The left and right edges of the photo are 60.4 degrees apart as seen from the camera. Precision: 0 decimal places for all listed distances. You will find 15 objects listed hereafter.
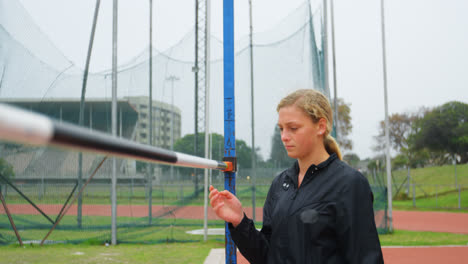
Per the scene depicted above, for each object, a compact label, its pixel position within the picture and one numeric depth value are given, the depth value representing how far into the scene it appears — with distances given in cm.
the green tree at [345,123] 3803
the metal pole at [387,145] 874
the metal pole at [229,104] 197
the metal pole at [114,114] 688
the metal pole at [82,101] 711
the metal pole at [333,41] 937
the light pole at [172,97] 840
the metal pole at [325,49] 835
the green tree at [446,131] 3045
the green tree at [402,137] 3825
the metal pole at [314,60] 857
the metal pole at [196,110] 824
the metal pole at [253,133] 813
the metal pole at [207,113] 698
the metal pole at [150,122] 799
